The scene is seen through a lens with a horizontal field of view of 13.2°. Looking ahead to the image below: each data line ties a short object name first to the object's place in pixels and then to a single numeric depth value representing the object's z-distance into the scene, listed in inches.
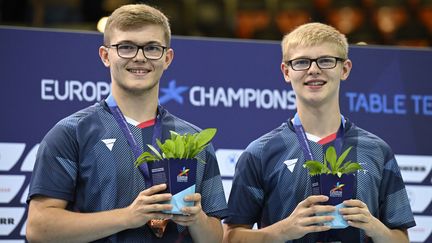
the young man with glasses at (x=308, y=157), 336.5
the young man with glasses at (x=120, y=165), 300.8
